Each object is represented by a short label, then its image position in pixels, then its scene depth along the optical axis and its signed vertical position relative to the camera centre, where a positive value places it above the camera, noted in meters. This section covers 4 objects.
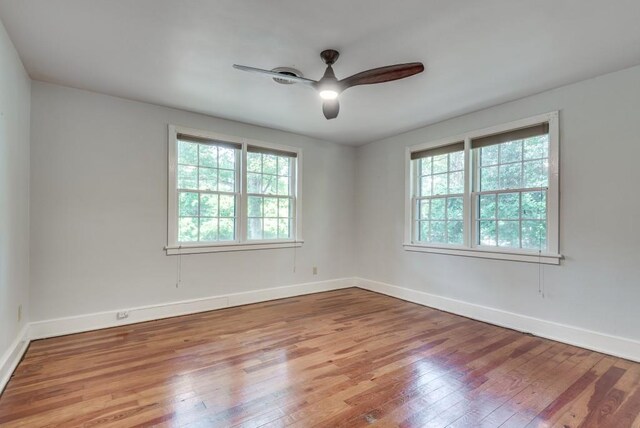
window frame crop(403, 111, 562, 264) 3.23 +0.14
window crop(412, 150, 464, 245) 4.18 +0.24
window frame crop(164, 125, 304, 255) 3.86 +0.11
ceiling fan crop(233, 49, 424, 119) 2.27 +1.03
